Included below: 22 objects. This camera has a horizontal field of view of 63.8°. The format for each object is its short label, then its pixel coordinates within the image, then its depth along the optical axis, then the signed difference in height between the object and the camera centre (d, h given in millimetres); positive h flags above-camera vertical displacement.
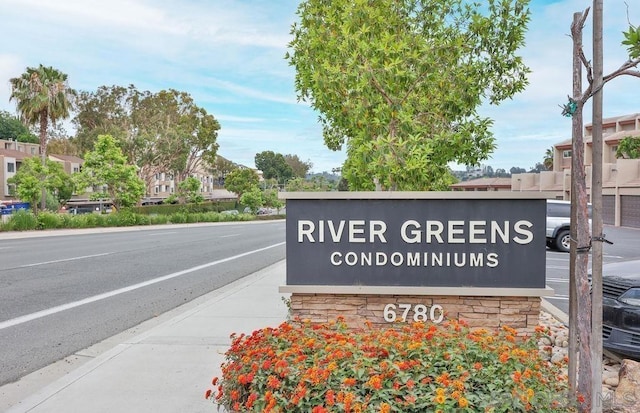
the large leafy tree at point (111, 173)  37500 +1834
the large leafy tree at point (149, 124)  56594 +8453
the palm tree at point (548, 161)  70625 +4950
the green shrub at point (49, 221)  31266 -1373
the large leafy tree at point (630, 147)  43562 +4179
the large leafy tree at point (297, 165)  130362 +8470
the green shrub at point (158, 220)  40531 -1731
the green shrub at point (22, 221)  29906 -1336
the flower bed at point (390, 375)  2943 -1116
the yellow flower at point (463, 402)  2756 -1107
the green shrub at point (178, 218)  42906 -1705
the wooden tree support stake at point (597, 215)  3201 -123
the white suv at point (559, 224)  17578 -969
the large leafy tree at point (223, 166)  92175 +6079
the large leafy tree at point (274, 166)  121688 +7516
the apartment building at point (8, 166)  58309 +3808
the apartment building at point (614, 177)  36250 +1699
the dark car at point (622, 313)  5000 -1173
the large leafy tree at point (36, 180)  32062 +1456
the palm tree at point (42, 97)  41469 +8319
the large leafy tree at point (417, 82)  6879 +1702
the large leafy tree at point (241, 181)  72625 +2365
